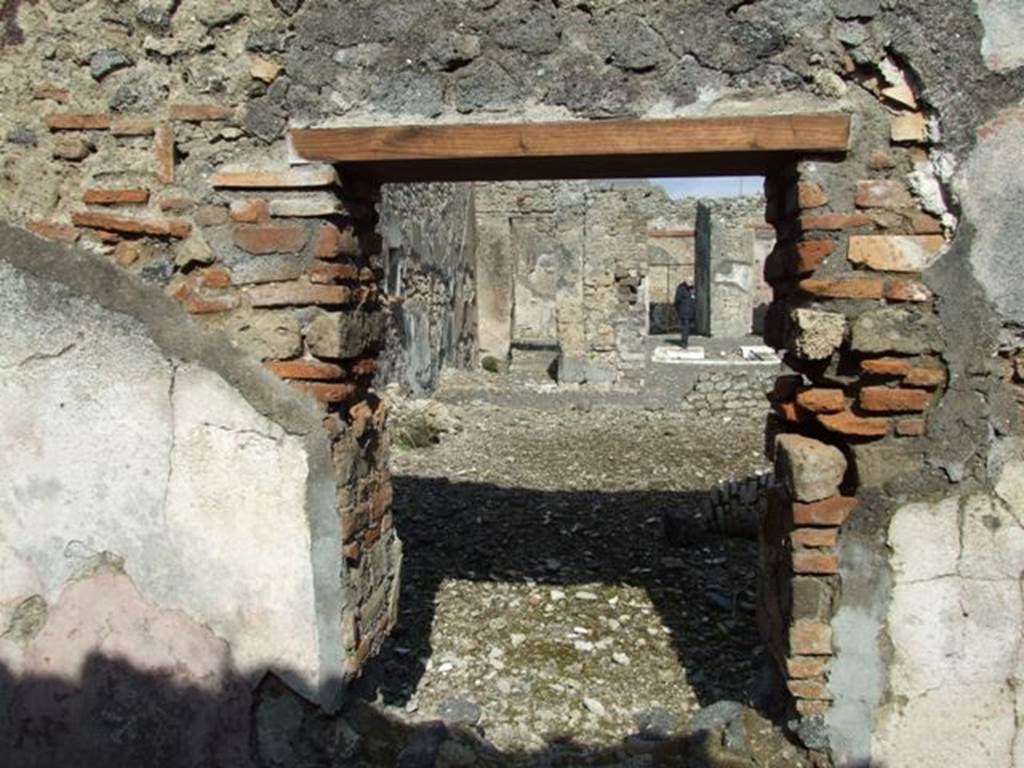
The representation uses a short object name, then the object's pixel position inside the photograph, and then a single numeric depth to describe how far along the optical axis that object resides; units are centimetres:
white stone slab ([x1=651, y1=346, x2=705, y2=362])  1335
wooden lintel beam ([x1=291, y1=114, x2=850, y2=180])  228
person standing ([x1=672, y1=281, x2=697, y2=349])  1705
